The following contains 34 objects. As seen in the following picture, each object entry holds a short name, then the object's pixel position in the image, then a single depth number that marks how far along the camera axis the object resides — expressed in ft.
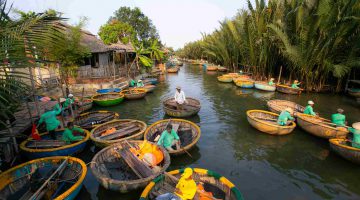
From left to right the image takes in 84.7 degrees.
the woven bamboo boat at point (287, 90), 58.92
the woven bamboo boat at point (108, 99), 49.84
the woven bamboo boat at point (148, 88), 65.52
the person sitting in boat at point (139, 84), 67.60
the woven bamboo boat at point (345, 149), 23.52
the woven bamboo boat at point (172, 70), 130.33
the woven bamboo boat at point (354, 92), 53.11
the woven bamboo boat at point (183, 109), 40.33
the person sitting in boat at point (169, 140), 25.12
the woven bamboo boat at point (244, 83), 72.87
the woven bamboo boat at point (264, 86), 65.77
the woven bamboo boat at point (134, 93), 55.98
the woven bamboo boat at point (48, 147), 23.82
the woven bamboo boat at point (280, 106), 41.01
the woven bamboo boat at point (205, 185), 16.74
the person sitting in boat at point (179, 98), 40.97
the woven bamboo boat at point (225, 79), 88.60
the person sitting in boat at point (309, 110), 33.85
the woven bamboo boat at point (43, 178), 17.54
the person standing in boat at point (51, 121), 27.94
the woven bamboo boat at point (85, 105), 44.47
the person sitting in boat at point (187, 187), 15.47
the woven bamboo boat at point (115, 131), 26.38
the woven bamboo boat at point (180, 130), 28.94
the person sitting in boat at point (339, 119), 29.32
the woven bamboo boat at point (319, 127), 28.14
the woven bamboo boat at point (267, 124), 31.45
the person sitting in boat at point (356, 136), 23.91
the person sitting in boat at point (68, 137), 26.84
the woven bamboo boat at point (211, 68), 134.18
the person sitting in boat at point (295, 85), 59.07
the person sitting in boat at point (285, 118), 31.99
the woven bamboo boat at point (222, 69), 129.17
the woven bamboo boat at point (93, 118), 34.41
